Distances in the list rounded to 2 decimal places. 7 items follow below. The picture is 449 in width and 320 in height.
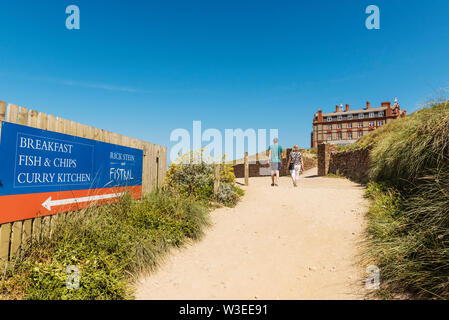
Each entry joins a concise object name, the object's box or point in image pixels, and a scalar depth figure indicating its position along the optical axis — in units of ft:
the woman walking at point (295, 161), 34.17
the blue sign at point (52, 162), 10.71
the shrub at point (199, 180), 24.23
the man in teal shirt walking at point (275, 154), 34.32
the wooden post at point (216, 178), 24.68
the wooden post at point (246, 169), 35.94
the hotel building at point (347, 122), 168.39
